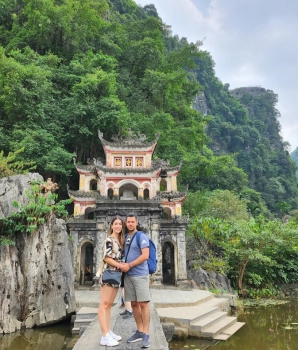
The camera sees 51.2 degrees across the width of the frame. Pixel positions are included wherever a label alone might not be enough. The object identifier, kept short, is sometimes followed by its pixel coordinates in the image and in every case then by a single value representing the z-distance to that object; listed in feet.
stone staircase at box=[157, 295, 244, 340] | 26.50
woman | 12.68
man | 12.59
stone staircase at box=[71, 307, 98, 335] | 25.98
